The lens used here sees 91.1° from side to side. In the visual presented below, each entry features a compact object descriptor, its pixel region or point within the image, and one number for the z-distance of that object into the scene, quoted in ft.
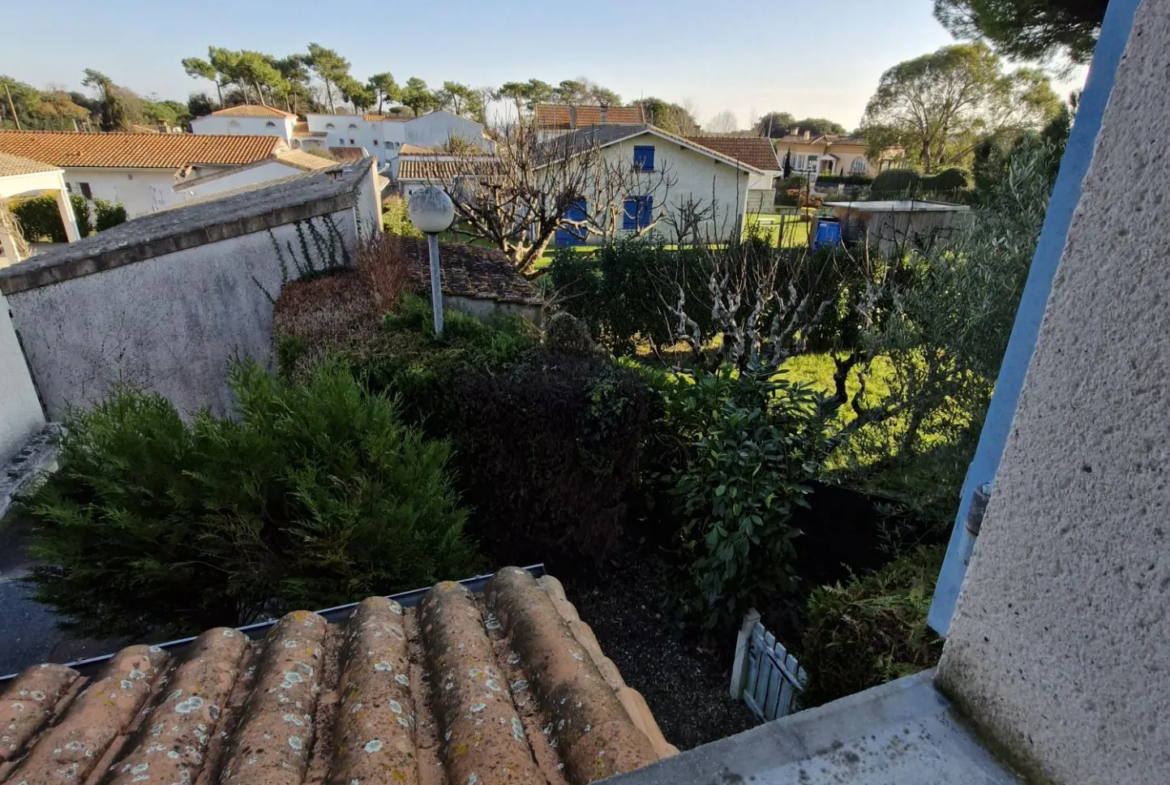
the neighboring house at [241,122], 175.52
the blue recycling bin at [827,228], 57.88
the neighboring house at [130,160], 105.81
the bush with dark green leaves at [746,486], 12.30
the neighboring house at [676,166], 82.28
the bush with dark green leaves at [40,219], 80.12
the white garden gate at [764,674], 11.75
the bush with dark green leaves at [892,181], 103.14
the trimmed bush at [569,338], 16.72
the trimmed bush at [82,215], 90.17
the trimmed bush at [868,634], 9.09
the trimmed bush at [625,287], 36.17
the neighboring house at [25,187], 62.59
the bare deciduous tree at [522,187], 42.06
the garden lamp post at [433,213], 17.02
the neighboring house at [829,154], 186.80
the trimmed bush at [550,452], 13.71
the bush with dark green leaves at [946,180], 99.20
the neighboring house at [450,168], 44.96
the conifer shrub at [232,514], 9.98
